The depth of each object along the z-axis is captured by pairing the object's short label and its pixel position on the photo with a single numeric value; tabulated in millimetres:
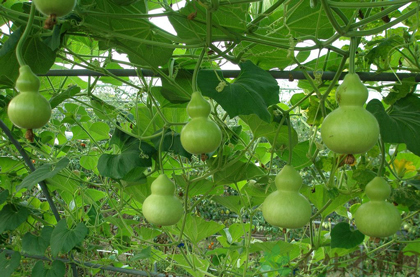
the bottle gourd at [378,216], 737
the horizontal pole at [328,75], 828
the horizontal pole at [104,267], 1788
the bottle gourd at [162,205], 784
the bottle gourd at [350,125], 523
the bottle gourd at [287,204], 696
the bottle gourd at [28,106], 565
